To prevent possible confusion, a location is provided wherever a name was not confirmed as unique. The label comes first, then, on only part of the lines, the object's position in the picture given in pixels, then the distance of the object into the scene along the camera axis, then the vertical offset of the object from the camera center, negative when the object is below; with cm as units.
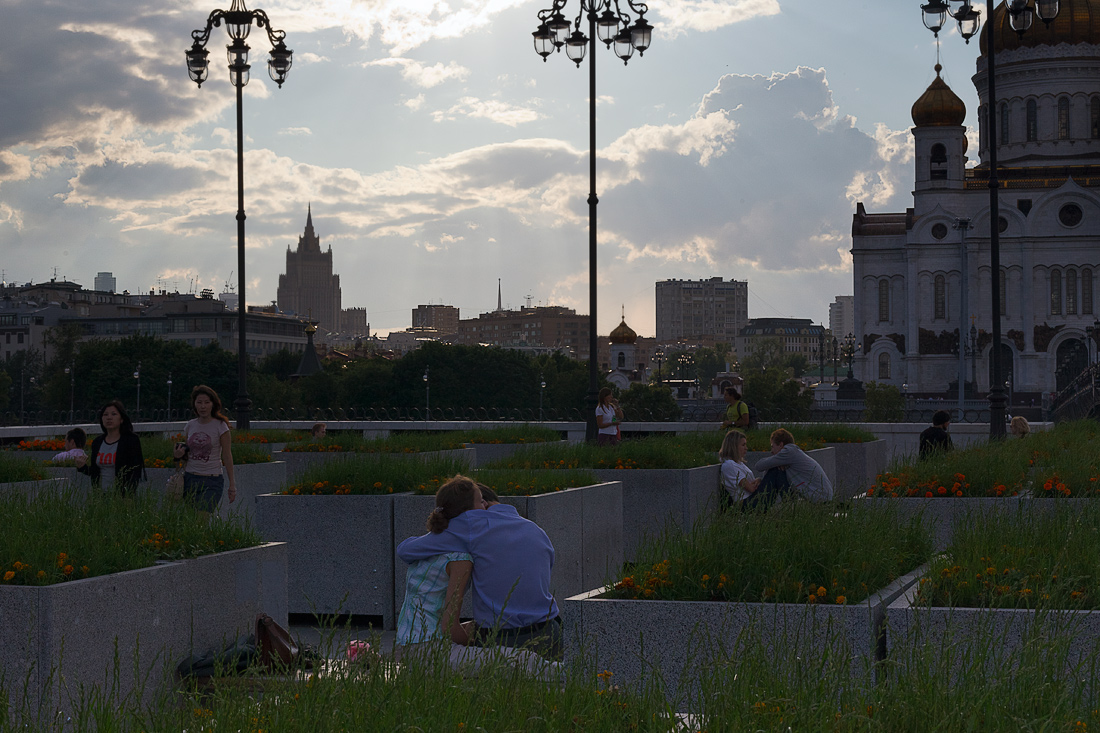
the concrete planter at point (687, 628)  528 -108
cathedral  9112 +1235
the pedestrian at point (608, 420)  1673 -43
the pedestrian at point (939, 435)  1444 -56
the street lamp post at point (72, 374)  8566 +112
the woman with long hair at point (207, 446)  1115 -52
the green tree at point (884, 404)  7381 -100
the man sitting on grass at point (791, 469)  1130 -75
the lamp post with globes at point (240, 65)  2034 +558
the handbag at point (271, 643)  626 -132
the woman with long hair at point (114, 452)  1075 -56
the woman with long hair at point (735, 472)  1161 -80
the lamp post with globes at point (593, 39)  1886 +559
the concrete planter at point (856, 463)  1784 -112
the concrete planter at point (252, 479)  1323 -103
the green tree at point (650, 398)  8825 -69
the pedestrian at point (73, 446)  1333 -65
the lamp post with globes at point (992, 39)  1833 +550
